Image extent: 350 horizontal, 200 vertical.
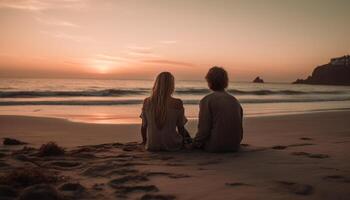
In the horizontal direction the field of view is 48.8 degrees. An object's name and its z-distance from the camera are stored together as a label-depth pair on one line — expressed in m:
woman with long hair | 5.95
